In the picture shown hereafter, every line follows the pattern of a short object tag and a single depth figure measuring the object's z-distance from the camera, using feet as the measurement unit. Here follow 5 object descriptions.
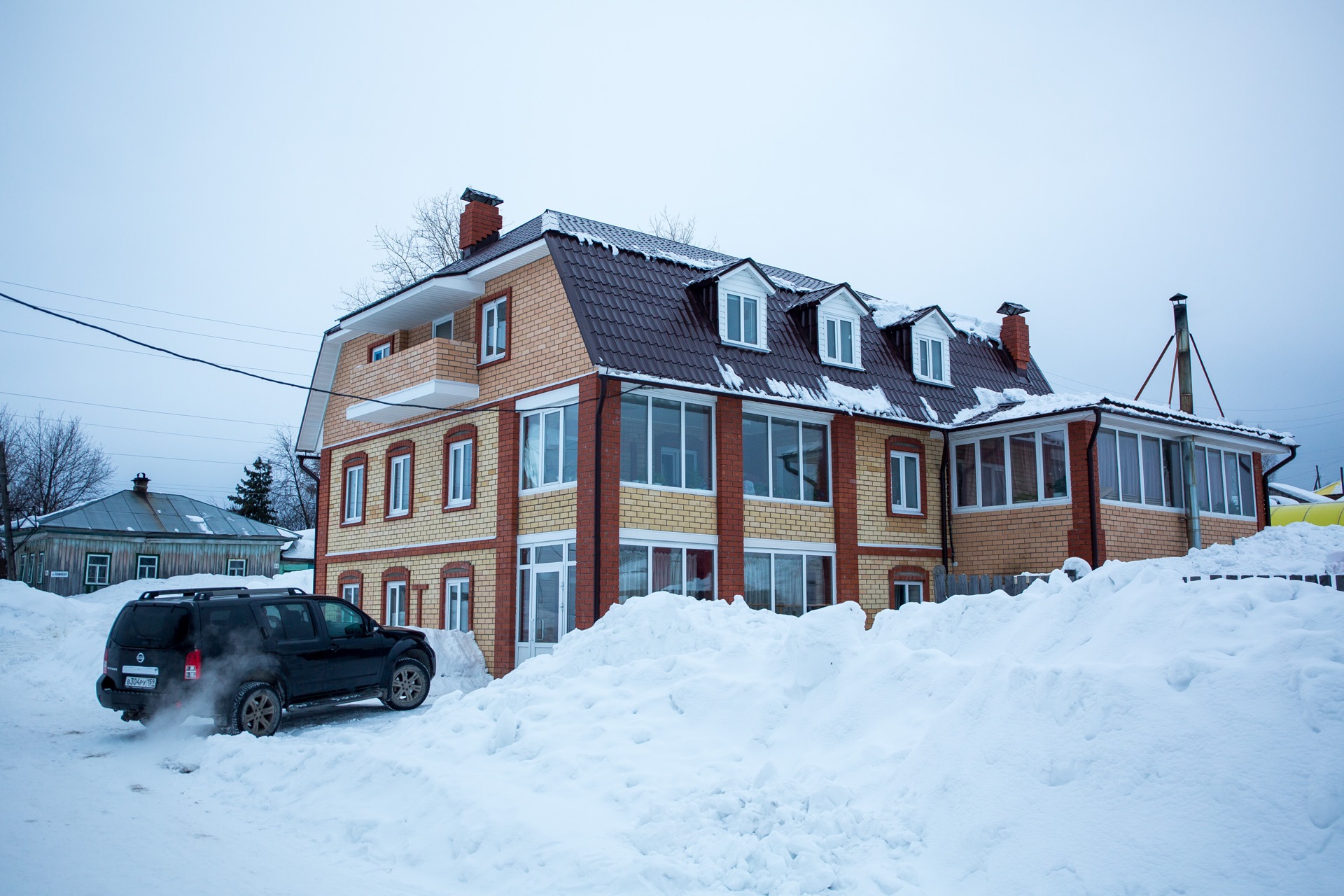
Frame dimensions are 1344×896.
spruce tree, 197.36
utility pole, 120.98
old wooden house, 123.13
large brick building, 55.16
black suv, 38.14
